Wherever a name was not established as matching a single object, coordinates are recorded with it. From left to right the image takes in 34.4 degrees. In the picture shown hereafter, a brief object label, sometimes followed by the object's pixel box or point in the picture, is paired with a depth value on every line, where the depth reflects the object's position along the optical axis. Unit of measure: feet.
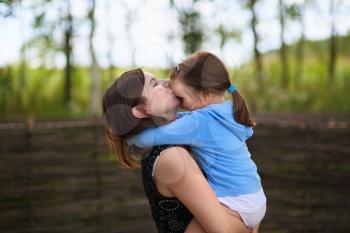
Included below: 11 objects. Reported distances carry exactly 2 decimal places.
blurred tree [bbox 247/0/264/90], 38.43
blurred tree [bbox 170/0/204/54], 34.60
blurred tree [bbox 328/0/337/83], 39.86
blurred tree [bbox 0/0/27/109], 32.51
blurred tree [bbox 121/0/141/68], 35.35
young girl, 6.02
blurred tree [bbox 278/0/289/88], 39.72
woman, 5.67
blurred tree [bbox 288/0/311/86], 39.28
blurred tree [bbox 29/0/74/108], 33.58
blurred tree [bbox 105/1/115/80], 36.20
